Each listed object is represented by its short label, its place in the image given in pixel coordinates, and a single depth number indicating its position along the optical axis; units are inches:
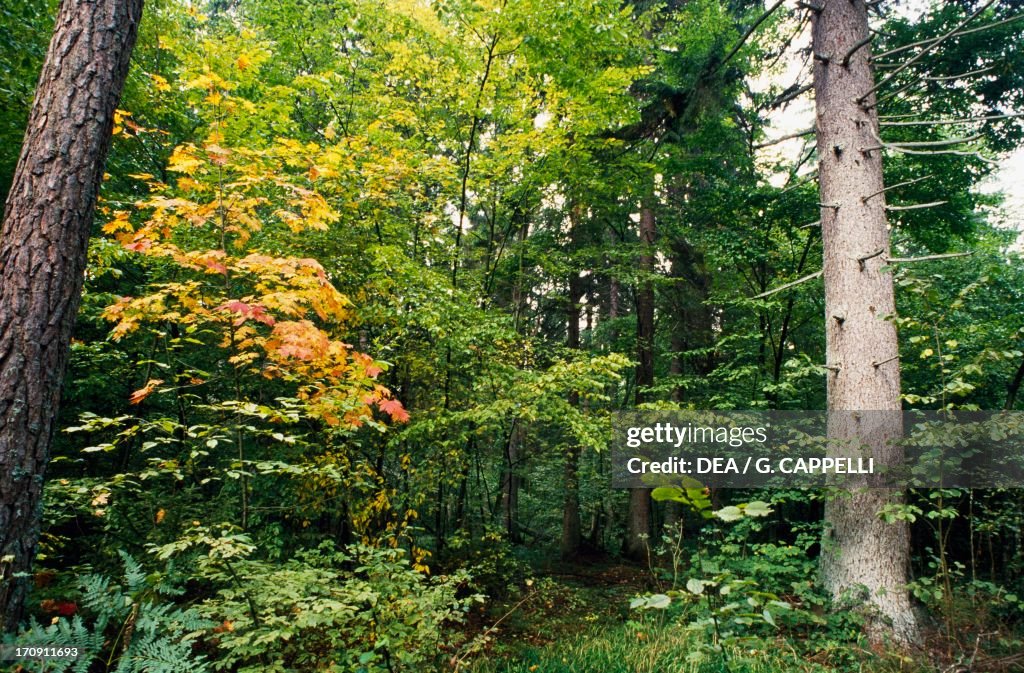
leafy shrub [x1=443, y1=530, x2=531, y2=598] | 248.4
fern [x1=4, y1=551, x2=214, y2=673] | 84.7
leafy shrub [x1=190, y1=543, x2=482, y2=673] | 110.5
